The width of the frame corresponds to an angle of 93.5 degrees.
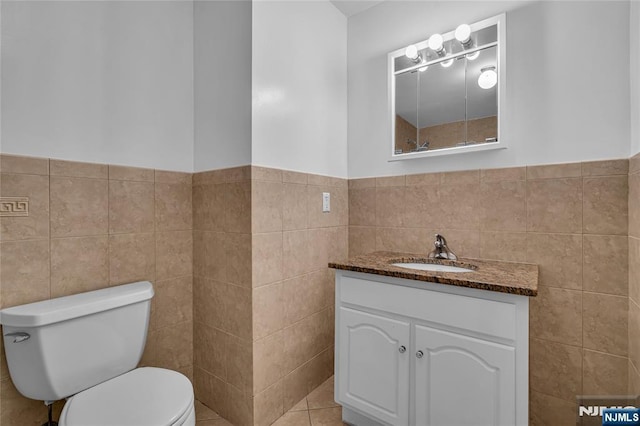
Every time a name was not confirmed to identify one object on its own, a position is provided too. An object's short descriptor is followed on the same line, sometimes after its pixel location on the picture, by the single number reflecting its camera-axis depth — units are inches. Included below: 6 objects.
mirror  61.6
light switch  75.5
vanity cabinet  44.0
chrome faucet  65.3
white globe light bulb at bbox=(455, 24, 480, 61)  61.7
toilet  40.8
